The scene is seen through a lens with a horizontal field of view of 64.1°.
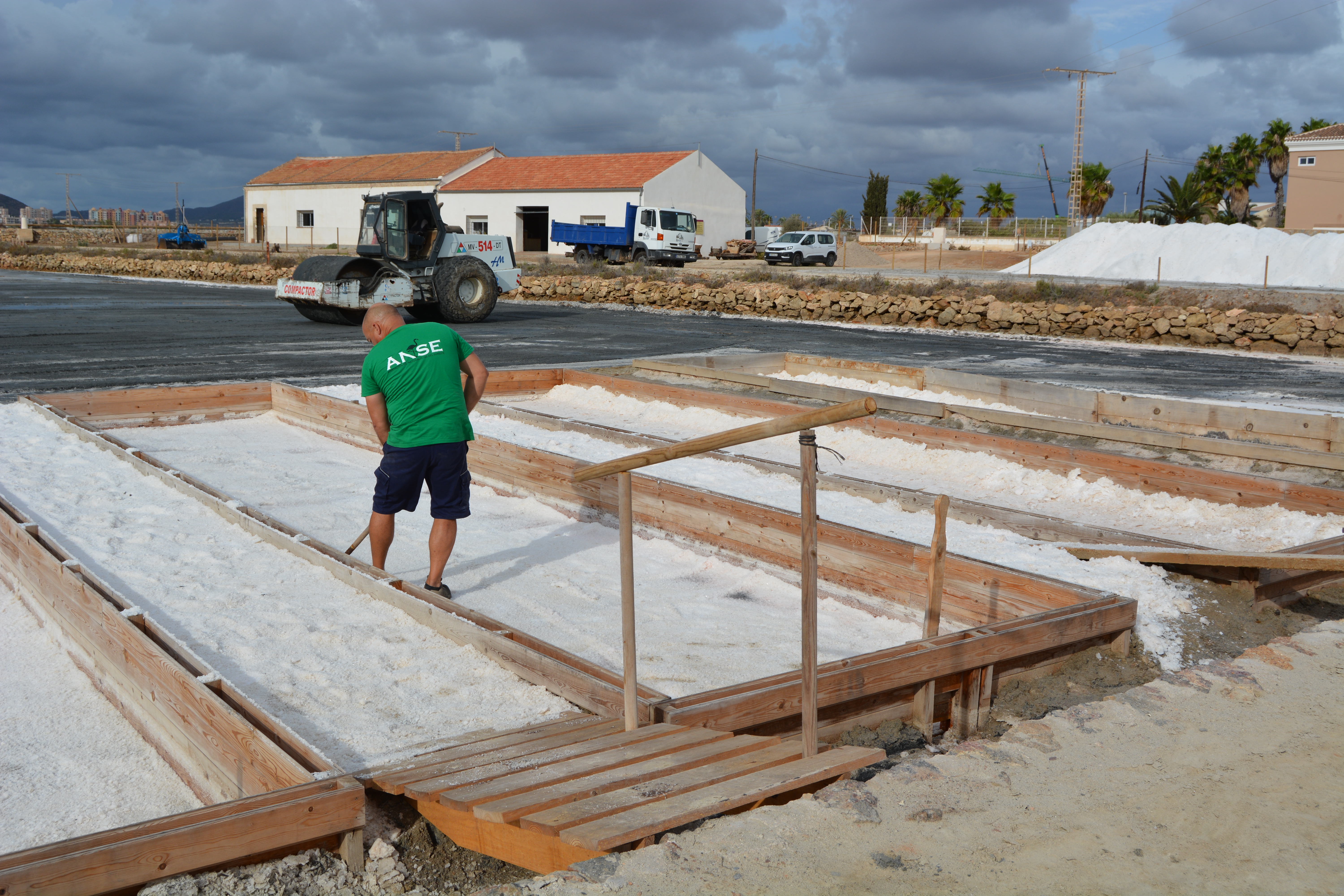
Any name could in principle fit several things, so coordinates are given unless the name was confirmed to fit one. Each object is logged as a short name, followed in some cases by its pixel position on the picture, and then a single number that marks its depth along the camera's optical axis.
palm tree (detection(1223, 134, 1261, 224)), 47.62
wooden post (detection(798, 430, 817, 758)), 2.98
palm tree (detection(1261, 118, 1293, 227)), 47.22
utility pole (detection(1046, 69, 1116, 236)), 47.94
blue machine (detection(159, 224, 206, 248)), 45.00
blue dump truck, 32.22
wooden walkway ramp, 2.66
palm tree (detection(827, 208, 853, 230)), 52.38
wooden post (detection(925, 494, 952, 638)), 4.27
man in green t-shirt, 4.91
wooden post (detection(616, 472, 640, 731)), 3.36
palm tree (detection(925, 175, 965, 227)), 57.53
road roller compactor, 16.62
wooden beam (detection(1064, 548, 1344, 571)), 4.77
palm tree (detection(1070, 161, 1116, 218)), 54.88
